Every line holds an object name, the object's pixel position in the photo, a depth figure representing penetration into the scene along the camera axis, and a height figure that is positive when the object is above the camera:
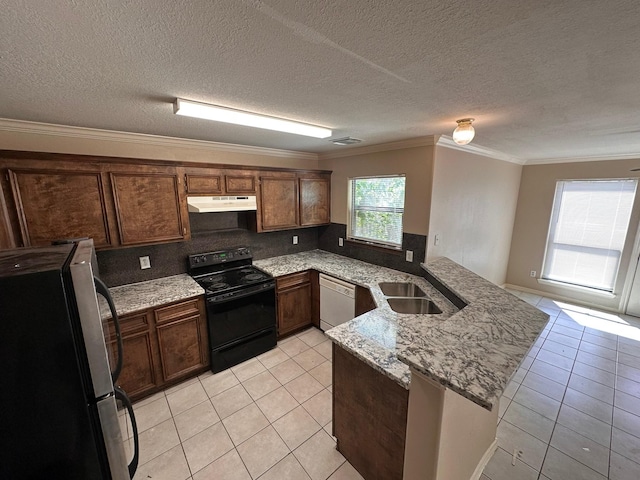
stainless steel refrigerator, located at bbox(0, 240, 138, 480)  0.69 -0.52
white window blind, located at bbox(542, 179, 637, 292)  3.81 -0.59
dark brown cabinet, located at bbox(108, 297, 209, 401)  2.20 -1.41
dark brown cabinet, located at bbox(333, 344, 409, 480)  1.41 -1.36
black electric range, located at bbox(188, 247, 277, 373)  2.60 -1.19
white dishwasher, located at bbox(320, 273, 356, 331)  2.88 -1.28
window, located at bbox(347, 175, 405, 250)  3.12 -0.20
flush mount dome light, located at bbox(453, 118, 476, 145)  1.90 +0.46
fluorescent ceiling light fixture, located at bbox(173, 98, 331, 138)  1.56 +0.53
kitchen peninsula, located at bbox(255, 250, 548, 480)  0.99 -0.92
